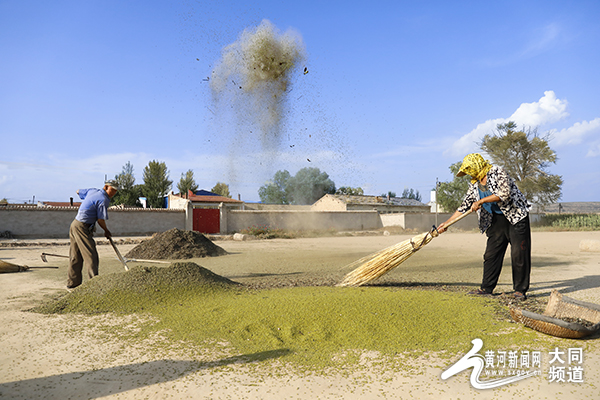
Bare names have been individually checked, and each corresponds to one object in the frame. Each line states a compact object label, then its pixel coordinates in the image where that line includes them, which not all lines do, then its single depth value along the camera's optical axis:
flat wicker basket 3.03
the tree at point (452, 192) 45.53
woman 4.36
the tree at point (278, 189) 54.16
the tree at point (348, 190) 57.33
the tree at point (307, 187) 54.22
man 5.44
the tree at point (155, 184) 38.50
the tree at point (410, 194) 68.56
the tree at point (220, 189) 51.97
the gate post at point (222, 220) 22.47
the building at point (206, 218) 22.06
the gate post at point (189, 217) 21.81
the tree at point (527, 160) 36.72
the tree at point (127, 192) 37.66
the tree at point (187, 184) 43.91
